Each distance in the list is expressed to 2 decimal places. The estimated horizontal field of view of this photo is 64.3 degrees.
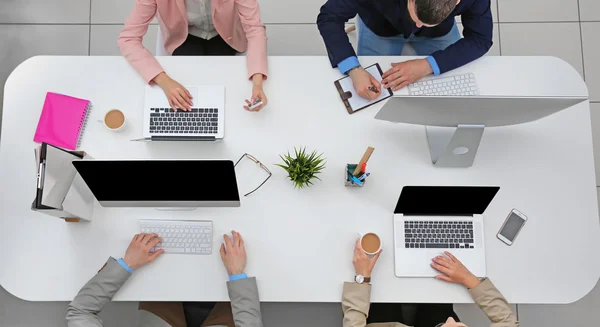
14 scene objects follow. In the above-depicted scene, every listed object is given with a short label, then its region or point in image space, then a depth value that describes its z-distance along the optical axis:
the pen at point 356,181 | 1.63
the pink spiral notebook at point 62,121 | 1.70
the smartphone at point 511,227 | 1.64
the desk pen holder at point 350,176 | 1.65
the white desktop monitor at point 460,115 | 1.37
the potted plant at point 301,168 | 1.61
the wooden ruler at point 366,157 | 1.56
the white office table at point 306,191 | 1.62
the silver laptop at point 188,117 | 1.70
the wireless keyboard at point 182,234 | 1.63
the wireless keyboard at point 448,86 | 1.78
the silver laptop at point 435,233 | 1.61
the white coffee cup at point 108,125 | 1.69
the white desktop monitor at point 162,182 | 1.34
